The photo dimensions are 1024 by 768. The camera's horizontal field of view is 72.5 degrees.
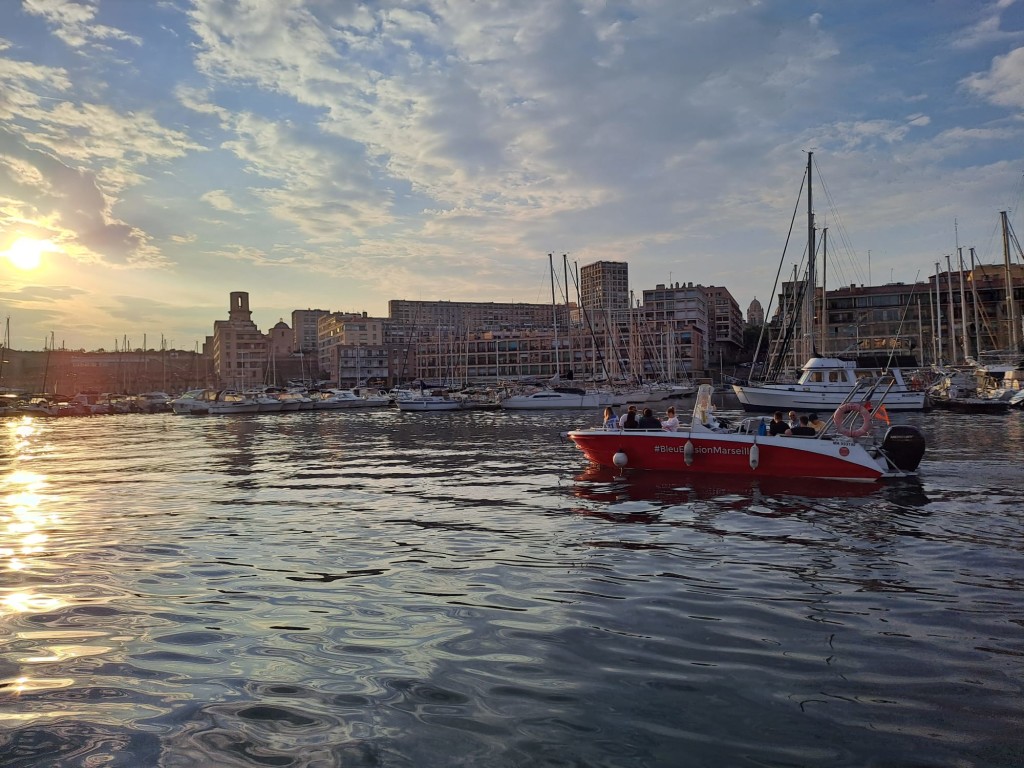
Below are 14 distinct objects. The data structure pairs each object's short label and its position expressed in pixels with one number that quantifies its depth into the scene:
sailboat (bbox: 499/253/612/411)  70.62
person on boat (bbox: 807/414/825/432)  20.14
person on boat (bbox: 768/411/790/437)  20.08
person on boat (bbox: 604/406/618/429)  22.17
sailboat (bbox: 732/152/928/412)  50.31
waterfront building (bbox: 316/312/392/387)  194.12
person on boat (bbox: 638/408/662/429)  21.56
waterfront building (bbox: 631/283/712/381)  145.38
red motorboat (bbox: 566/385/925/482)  18.75
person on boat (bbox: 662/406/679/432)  21.12
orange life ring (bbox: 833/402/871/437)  18.81
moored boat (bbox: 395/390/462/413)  77.38
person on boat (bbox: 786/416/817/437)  19.77
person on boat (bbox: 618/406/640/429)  21.55
